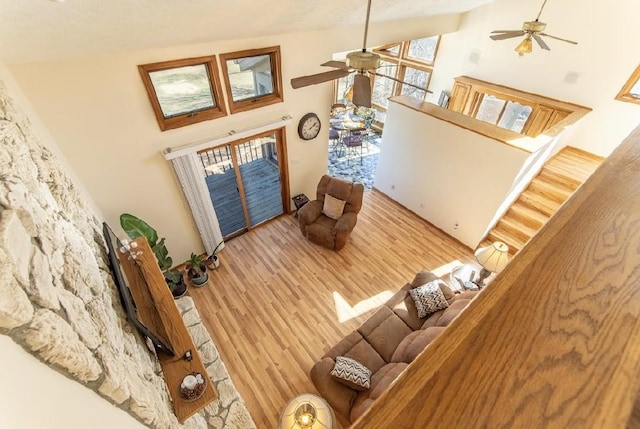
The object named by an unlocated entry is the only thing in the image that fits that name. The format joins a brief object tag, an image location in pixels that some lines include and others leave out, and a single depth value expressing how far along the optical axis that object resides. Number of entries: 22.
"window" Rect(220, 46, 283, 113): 3.70
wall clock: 4.67
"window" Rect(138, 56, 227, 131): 3.22
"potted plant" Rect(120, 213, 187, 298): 3.51
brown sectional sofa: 2.81
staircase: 4.66
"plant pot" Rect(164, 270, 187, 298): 4.04
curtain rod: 3.58
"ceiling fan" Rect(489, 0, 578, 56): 3.04
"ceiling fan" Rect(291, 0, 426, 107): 2.19
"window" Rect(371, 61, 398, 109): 7.62
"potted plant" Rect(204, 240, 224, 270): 4.59
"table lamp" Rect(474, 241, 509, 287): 3.30
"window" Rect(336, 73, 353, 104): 8.53
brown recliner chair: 4.76
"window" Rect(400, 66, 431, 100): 7.02
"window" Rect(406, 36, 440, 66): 6.59
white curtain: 3.75
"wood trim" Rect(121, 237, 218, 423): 2.00
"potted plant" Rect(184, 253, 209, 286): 4.27
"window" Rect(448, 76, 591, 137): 5.28
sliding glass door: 5.16
